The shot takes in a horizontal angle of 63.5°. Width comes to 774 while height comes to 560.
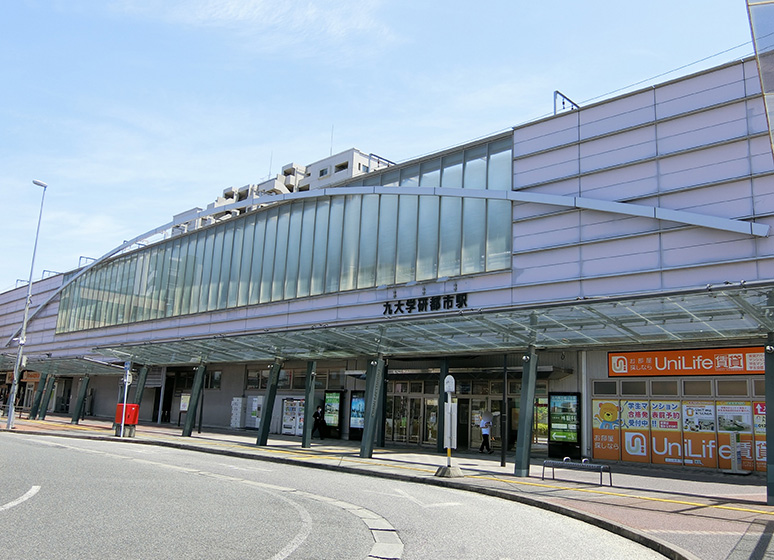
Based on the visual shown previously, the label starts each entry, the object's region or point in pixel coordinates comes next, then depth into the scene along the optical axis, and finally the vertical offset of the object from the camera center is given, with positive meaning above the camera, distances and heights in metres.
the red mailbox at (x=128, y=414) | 27.55 -0.78
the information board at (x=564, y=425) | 23.27 -0.17
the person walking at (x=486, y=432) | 25.62 -0.65
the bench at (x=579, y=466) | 14.55 -1.05
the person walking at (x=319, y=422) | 32.19 -0.76
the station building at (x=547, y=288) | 18.34 +4.92
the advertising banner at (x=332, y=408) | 32.06 -0.04
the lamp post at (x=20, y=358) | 31.27 +1.74
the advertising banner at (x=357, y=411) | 30.81 -0.10
